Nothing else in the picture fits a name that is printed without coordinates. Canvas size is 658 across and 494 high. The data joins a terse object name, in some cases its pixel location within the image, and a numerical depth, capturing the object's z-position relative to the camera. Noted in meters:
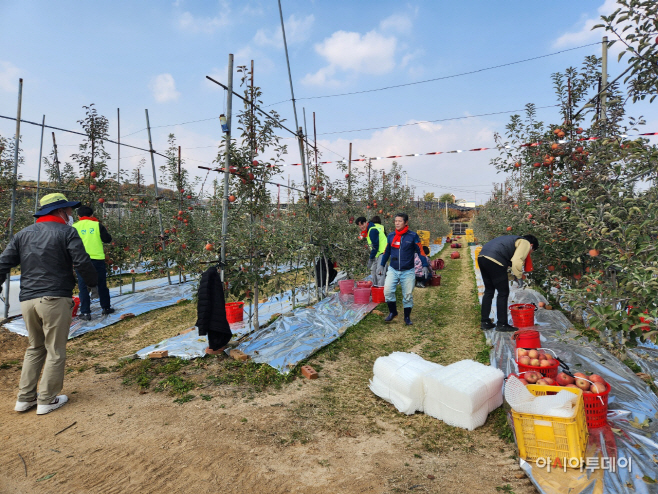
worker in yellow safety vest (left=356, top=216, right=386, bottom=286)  7.58
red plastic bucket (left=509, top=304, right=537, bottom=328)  5.25
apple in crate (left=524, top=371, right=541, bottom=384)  3.00
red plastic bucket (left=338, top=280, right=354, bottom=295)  7.42
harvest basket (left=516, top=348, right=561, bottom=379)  3.20
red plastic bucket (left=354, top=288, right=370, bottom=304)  6.91
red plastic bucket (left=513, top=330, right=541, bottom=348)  4.18
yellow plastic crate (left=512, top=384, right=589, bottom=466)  2.32
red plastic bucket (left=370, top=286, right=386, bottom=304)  7.11
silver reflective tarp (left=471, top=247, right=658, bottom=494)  2.21
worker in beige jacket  5.14
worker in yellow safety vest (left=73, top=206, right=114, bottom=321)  6.17
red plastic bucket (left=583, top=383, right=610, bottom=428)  2.73
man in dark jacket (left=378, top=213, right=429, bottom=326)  5.73
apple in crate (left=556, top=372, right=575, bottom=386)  2.93
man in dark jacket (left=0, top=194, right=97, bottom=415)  3.30
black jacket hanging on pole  4.15
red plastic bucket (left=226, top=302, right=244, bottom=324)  5.88
